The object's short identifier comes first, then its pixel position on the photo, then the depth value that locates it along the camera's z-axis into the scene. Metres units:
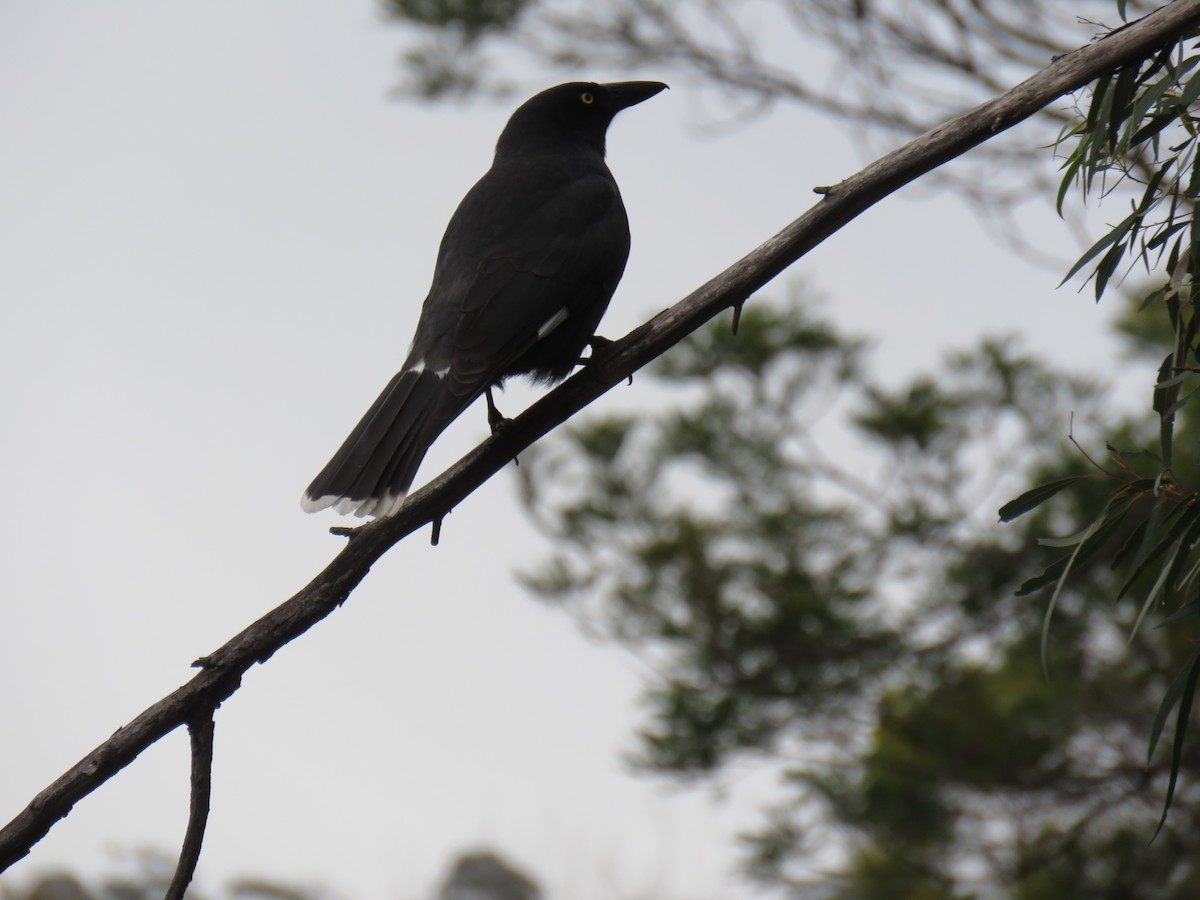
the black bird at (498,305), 15.86
